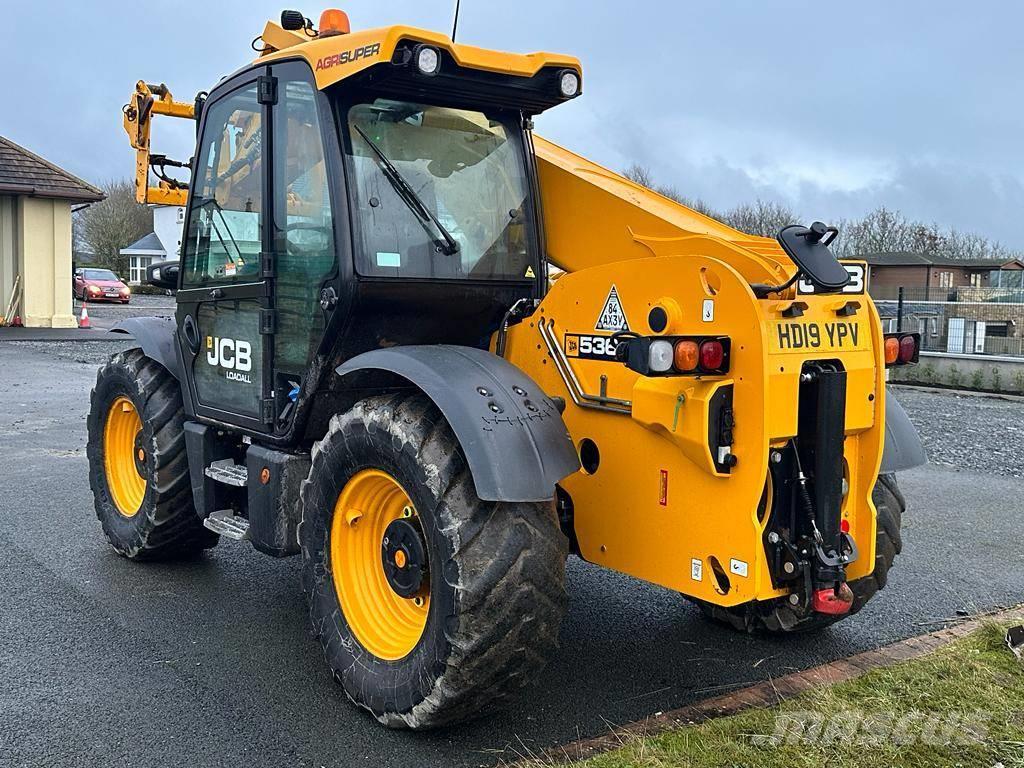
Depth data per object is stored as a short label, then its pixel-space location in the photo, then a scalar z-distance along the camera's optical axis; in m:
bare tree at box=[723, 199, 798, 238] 32.71
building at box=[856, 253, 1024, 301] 40.00
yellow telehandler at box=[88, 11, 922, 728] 3.20
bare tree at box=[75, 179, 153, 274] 57.44
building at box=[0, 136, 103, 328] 22.34
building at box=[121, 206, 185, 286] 57.81
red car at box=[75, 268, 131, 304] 36.47
